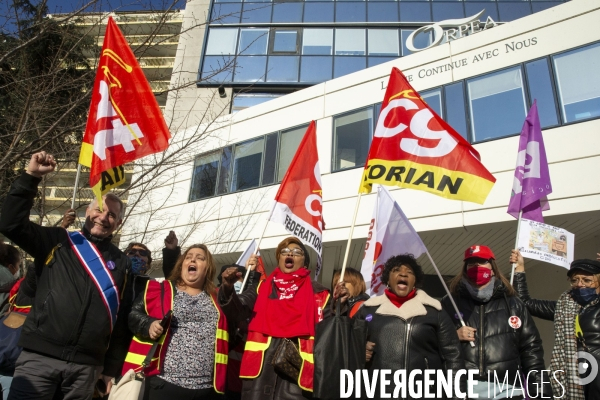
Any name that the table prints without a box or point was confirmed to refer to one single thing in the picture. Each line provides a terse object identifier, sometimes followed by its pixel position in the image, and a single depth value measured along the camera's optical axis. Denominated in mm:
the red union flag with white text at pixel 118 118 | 4027
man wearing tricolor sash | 2984
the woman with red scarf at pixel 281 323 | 3631
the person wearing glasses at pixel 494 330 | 3943
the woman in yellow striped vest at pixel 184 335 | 3396
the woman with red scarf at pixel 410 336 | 3725
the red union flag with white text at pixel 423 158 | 4773
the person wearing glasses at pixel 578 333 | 4297
